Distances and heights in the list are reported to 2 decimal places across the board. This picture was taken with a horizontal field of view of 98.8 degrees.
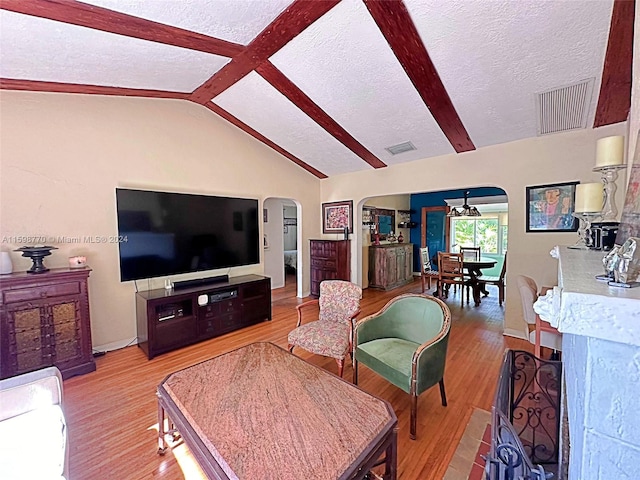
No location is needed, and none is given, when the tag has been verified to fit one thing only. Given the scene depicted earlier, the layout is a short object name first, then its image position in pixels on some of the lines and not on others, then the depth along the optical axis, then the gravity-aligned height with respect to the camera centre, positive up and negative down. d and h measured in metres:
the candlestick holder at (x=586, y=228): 1.64 -0.03
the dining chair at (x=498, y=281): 4.73 -1.00
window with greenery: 8.70 -0.25
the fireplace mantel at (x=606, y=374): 0.54 -0.31
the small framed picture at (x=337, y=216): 5.38 +0.26
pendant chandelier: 6.18 +0.35
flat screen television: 3.14 +0.00
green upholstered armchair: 1.92 -0.95
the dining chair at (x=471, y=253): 6.06 -0.63
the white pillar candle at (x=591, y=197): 1.58 +0.15
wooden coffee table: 1.12 -0.94
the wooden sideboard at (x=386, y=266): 6.11 -0.86
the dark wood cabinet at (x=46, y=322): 2.33 -0.79
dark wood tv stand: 3.03 -1.00
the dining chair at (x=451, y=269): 4.91 -0.78
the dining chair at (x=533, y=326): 2.29 -0.89
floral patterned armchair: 2.44 -0.98
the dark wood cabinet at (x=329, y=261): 5.29 -0.62
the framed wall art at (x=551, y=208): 3.15 +0.20
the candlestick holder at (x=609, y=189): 1.46 +0.19
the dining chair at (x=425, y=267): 5.68 -0.86
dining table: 4.90 -0.86
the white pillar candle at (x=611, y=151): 1.40 +0.38
